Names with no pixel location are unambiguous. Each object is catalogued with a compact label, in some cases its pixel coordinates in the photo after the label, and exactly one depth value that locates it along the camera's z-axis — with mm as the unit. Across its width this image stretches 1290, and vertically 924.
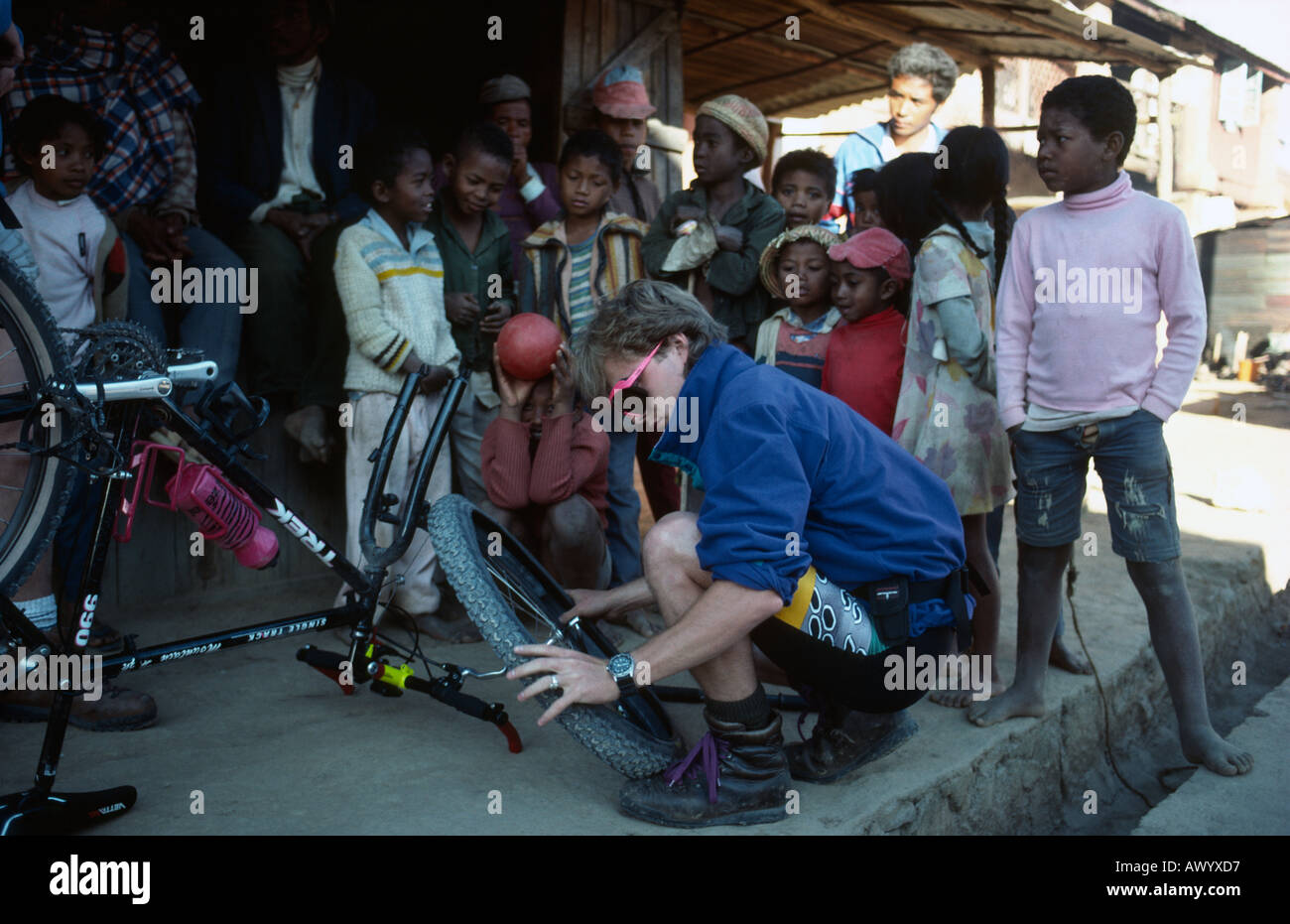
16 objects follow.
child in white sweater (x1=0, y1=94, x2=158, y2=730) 3186
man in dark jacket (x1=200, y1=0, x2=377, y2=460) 3998
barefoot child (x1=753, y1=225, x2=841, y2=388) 3701
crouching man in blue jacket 2189
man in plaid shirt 3629
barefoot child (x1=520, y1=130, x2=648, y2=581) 4129
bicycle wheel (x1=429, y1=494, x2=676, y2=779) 2361
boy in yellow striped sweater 3742
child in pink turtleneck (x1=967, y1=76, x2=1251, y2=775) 2959
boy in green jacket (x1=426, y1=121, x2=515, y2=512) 3949
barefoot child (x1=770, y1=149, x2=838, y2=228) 4301
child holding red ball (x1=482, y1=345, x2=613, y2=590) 3607
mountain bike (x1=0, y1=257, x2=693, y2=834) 2305
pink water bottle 2521
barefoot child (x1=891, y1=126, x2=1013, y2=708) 3248
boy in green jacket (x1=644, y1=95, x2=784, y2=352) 4062
